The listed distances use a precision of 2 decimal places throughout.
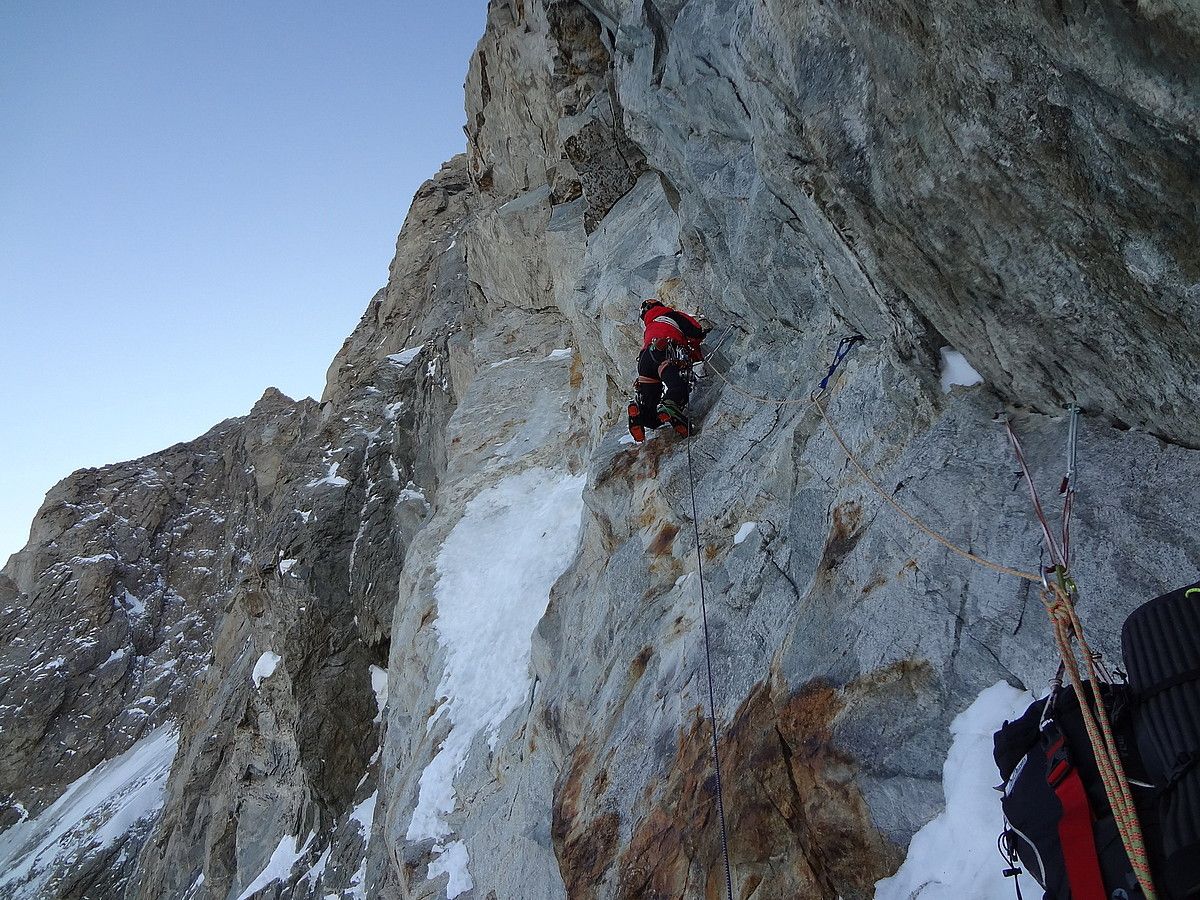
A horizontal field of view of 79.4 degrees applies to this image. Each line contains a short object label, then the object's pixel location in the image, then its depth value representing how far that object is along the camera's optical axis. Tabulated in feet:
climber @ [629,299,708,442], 27.81
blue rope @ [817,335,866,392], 20.08
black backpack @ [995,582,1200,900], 6.93
